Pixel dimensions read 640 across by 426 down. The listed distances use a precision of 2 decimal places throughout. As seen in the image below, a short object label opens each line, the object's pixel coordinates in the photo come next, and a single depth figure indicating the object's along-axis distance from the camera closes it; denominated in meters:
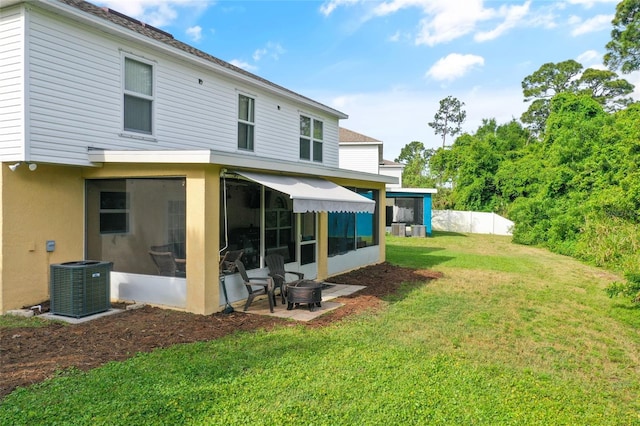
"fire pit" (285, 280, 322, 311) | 9.23
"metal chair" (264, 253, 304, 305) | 9.98
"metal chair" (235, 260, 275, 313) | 9.12
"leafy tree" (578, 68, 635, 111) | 47.56
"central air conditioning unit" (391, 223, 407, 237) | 31.14
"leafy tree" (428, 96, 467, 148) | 74.81
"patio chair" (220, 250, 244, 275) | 9.43
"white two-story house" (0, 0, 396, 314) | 8.45
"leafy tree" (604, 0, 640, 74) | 35.78
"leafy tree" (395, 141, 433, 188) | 51.71
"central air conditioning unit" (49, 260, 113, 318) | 8.24
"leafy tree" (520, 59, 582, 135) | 52.69
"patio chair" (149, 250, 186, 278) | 8.94
